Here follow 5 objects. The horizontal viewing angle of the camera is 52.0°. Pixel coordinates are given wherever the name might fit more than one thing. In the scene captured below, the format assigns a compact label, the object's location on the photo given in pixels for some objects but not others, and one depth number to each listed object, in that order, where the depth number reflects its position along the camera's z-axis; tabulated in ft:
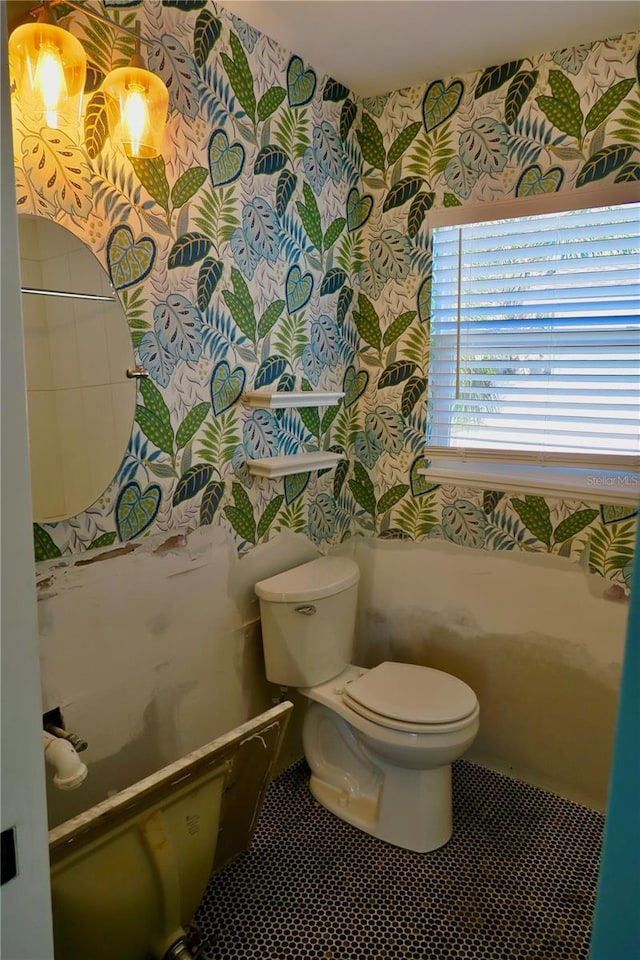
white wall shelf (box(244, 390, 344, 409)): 6.81
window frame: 6.88
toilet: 6.68
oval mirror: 4.83
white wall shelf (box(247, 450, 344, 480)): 6.95
